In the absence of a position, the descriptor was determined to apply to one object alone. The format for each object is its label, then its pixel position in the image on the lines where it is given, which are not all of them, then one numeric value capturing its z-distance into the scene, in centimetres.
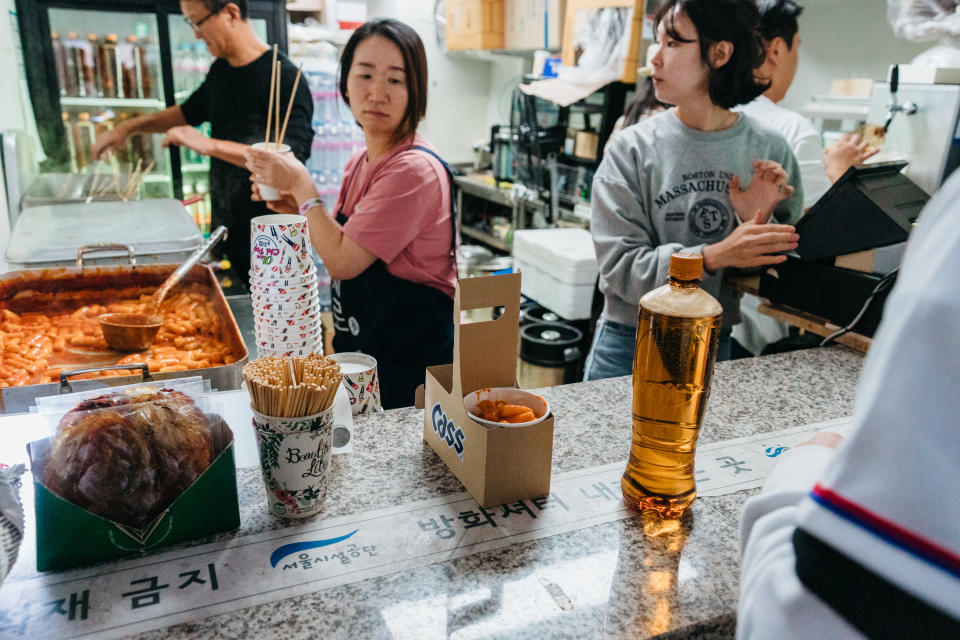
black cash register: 153
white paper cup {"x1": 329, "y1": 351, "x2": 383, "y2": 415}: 121
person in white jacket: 39
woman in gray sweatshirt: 162
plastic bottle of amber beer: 91
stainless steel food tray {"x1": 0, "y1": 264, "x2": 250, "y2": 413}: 178
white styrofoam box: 335
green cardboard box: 77
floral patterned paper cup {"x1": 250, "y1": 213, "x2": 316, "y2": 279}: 124
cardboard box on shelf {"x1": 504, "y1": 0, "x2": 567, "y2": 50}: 416
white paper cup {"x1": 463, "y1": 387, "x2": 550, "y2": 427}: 98
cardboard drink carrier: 92
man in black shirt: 286
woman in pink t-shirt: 180
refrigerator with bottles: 360
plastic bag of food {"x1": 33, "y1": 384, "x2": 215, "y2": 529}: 77
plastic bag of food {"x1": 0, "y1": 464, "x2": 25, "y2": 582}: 68
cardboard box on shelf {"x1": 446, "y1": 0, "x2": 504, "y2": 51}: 471
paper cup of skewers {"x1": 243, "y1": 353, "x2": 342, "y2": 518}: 85
